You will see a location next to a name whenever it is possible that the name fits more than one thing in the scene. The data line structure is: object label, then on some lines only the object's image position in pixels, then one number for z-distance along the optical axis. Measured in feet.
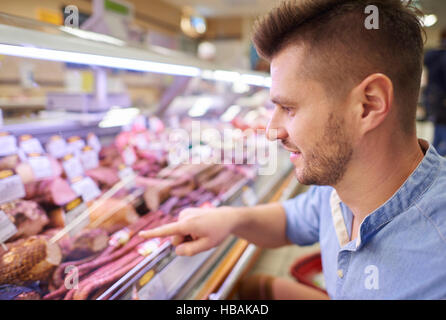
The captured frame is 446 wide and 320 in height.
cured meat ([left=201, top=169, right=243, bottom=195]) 7.70
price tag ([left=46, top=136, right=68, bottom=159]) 6.27
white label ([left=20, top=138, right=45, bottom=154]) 5.82
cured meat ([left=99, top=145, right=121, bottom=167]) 7.13
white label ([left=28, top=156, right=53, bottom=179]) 5.64
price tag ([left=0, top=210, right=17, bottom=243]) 4.16
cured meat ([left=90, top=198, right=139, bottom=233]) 5.34
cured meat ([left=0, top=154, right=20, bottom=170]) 5.01
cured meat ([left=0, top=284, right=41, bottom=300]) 3.50
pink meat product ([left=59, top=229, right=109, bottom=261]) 4.56
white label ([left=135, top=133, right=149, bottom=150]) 8.39
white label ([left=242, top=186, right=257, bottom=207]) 7.88
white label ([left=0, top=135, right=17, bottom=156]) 5.40
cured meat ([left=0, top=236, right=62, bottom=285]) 3.80
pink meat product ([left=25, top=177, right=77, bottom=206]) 5.28
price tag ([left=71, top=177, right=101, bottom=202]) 5.79
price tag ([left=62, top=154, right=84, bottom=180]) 6.06
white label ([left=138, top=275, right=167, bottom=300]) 4.17
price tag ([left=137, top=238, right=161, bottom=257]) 4.77
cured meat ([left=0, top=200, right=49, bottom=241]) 4.49
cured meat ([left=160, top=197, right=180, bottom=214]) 6.33
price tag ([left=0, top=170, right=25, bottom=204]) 4.55
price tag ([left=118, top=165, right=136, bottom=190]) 6.84
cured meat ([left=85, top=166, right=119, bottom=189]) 6.40
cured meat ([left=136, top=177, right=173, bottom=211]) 6.44
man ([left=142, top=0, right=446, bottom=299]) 3.05
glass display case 4.04
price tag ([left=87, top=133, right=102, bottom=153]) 7.33
